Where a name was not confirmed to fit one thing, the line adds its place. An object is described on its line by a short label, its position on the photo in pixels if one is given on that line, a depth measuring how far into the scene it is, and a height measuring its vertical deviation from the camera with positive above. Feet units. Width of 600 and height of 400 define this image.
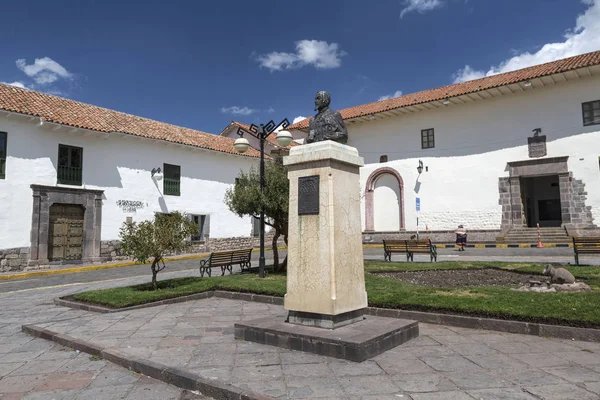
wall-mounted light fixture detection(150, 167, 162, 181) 66.49 +10.11
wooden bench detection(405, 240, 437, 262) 44.27 -1.64
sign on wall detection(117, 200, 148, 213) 62.39 +4.93
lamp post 33.55 +7.92
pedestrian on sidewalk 59.06 -0.85
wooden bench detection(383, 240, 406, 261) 46.68 -1.55
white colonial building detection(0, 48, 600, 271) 53.52 +10.93
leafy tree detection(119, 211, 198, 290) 29.63 -0.03
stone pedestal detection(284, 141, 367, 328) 16.24 -0.18
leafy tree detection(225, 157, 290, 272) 36.22 +3.46
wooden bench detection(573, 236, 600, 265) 34.96 -1.28
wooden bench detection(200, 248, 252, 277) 39.45 -2.46
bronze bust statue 18.06 +4.91
